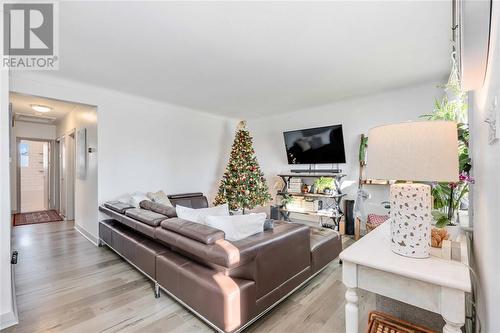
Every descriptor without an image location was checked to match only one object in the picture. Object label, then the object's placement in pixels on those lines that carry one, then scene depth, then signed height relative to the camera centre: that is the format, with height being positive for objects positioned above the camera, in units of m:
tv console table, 4.14 -0.64
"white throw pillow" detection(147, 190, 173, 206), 3.77 -0.50
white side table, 0.91 -0.51
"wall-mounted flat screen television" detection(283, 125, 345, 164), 4.25 +0.39
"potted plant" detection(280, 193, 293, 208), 4.81 -0.71
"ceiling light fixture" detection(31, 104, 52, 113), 4.34 +1.15
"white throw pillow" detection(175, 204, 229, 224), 2.18 -0.45
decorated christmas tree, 4.59 -0.32
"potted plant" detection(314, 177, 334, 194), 4.26 -0.37
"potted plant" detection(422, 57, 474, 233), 1.41 -0.02
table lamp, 0.99 -0.01
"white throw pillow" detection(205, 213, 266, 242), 1.82 -0.47
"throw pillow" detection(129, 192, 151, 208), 3.45 -0.48
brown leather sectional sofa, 1.56 -0.80
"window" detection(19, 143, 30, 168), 7.12 +0.41
